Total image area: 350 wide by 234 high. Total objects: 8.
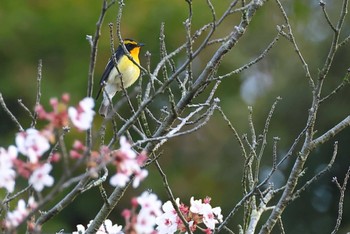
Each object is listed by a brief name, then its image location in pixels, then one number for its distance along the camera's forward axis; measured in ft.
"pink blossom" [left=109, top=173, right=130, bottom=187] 13.19
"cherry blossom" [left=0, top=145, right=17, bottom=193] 13.29
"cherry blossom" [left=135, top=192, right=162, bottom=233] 13.23
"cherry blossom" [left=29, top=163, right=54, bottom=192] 13.04
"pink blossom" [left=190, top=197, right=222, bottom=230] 20.24
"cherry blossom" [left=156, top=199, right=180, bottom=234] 19.88
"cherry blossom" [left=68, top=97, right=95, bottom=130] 13.00
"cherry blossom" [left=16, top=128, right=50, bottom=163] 12.82
